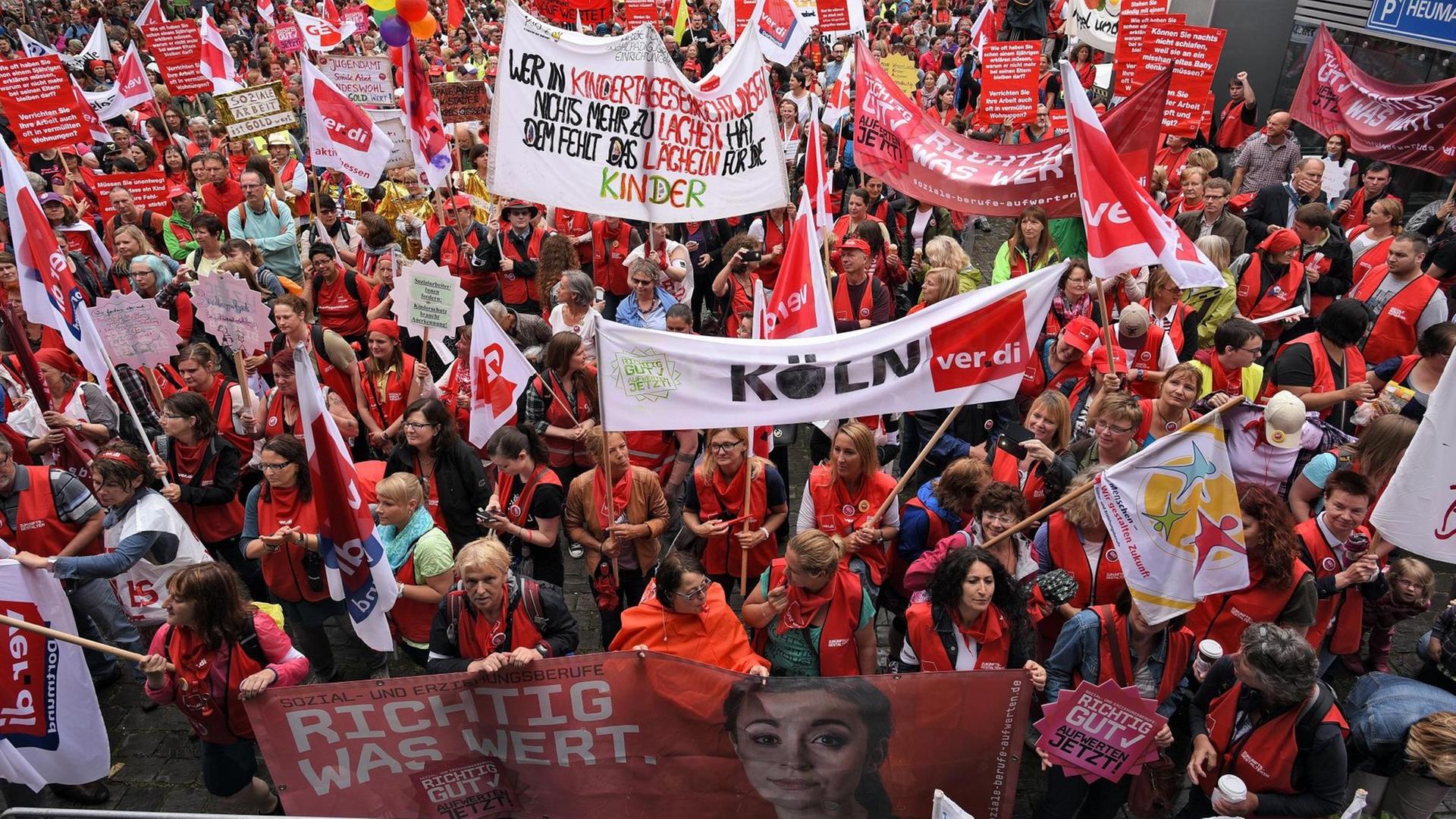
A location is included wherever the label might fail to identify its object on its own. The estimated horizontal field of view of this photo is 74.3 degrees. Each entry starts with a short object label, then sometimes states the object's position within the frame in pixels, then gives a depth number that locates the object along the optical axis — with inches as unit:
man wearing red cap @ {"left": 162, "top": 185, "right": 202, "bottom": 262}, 397.1
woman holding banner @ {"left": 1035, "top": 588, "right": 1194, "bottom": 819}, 167.8
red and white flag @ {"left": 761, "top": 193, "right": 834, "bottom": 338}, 242.4
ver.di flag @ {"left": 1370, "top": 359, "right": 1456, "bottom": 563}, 162.7
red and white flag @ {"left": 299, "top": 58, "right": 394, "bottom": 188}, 383.6
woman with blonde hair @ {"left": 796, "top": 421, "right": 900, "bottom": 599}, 205.9
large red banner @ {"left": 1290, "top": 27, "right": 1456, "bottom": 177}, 369.1
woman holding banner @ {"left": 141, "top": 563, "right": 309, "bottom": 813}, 168.2
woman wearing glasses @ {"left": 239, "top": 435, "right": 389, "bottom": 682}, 204.2
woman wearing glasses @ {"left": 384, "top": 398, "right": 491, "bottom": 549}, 226.7
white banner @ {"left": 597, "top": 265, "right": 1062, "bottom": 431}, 184.2
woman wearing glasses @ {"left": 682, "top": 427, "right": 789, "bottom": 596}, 211.5
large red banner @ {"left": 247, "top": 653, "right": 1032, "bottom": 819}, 158.2
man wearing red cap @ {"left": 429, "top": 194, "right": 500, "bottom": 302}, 360.2
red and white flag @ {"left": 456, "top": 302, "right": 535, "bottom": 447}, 242.8
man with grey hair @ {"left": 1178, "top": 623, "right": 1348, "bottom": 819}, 145.0
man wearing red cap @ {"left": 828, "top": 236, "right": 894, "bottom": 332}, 322.0
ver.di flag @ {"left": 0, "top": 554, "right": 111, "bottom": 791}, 172.4
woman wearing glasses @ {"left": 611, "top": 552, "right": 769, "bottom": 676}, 173.5
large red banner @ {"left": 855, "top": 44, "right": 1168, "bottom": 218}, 265.0
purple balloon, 372.2
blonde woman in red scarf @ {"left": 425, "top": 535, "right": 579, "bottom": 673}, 172.2
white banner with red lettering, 261.1
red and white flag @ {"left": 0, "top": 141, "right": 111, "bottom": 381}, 236.1
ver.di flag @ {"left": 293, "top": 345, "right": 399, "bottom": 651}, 187.6
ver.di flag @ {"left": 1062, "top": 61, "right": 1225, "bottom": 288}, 231.6
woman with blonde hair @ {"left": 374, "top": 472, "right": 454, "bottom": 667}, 202.7
